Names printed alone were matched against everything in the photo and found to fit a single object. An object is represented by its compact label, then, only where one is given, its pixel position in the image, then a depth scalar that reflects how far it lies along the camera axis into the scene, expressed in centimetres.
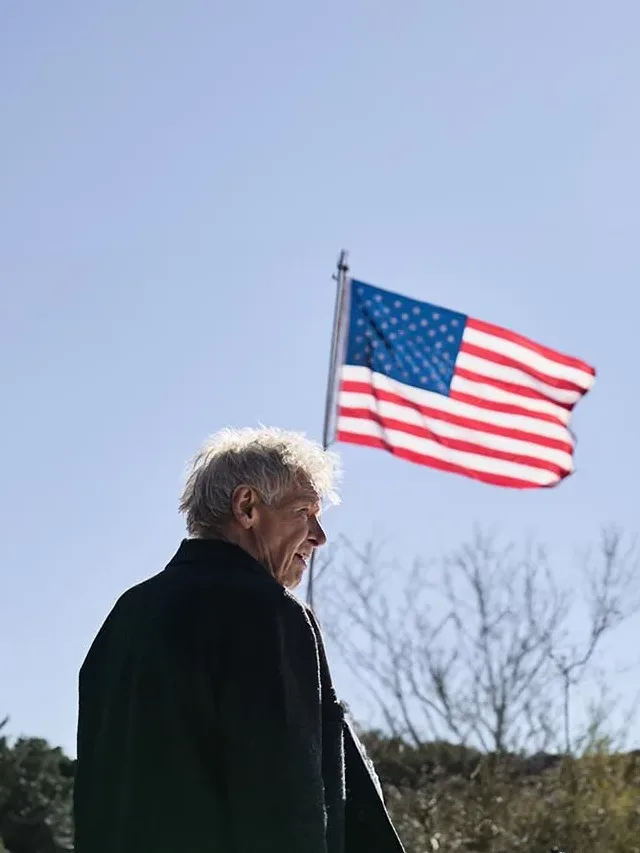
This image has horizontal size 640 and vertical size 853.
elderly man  264
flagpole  929
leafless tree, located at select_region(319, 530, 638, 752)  1708
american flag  939
